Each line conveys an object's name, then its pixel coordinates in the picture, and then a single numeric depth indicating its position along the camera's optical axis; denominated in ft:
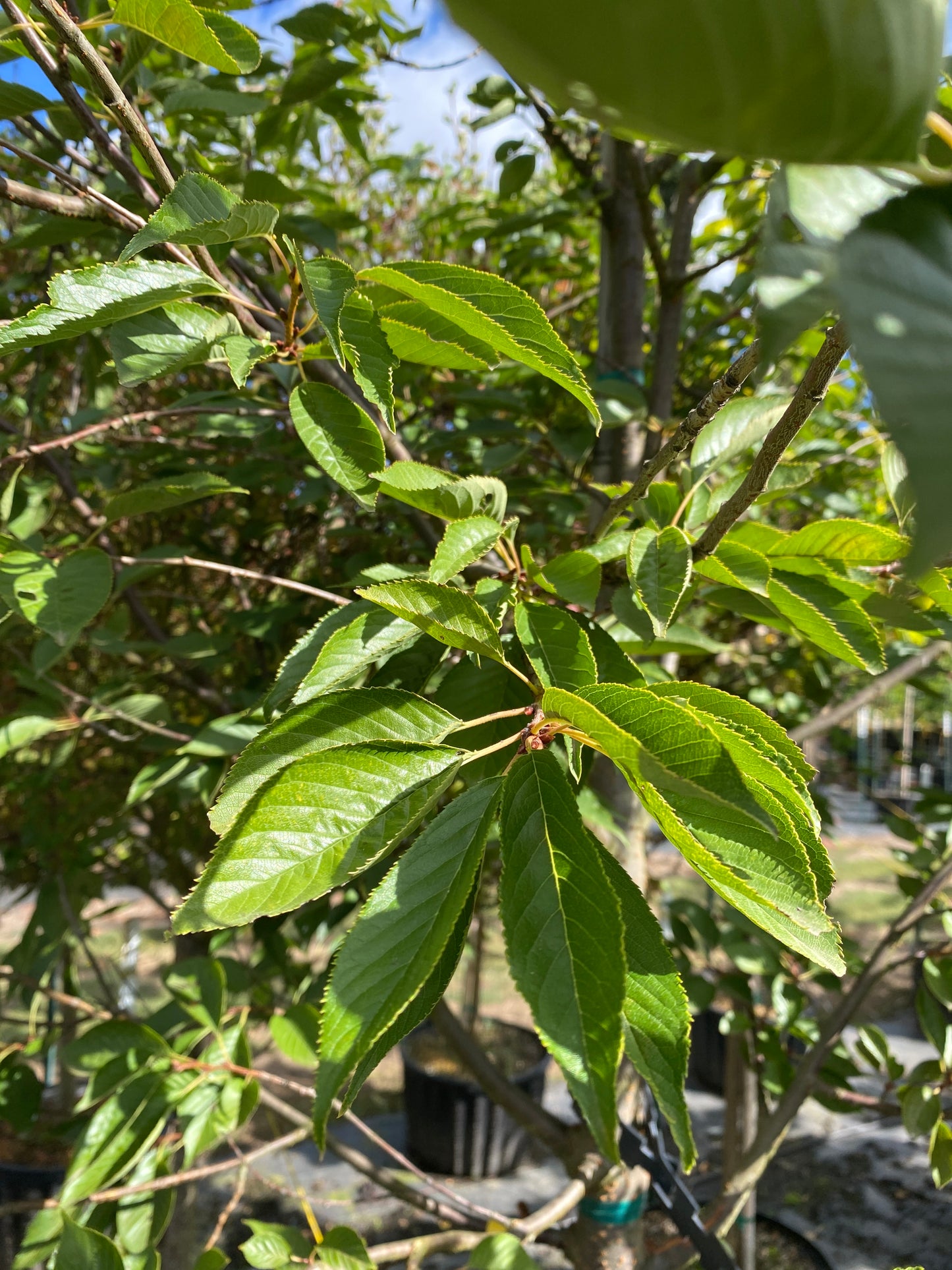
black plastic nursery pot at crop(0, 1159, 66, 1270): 6.21
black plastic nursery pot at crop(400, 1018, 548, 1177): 7.42
